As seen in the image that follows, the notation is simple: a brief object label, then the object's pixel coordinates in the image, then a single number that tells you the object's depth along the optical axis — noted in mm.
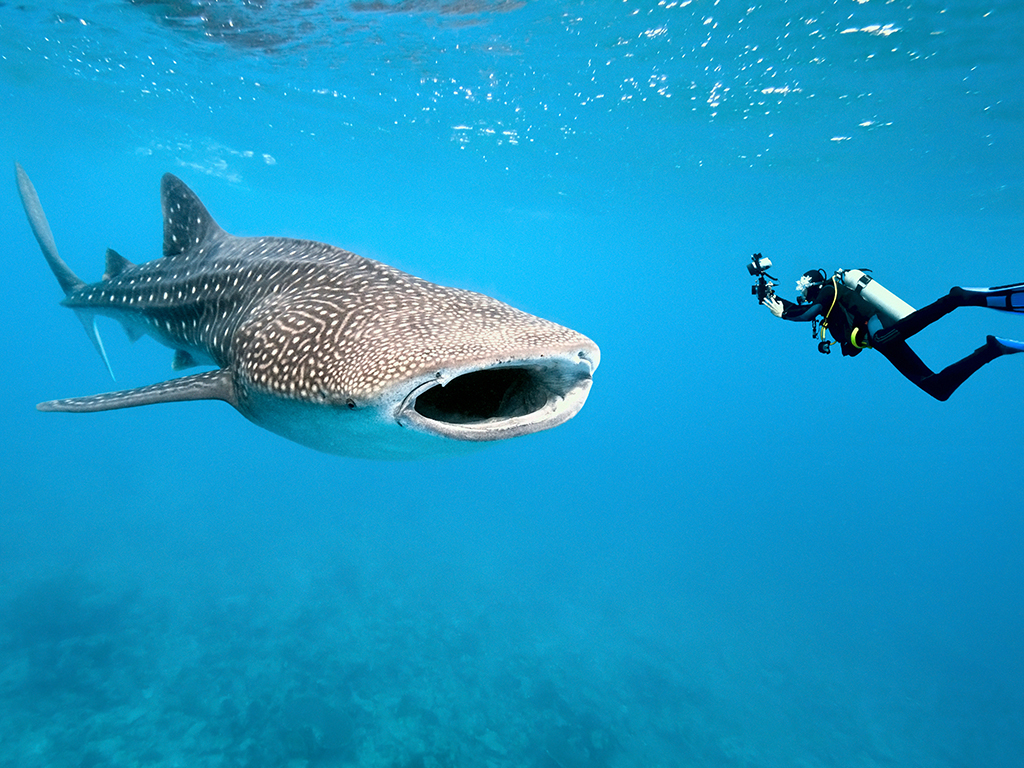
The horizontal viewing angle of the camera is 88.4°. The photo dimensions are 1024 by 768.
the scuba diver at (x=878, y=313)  4910
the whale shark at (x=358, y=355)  2021
